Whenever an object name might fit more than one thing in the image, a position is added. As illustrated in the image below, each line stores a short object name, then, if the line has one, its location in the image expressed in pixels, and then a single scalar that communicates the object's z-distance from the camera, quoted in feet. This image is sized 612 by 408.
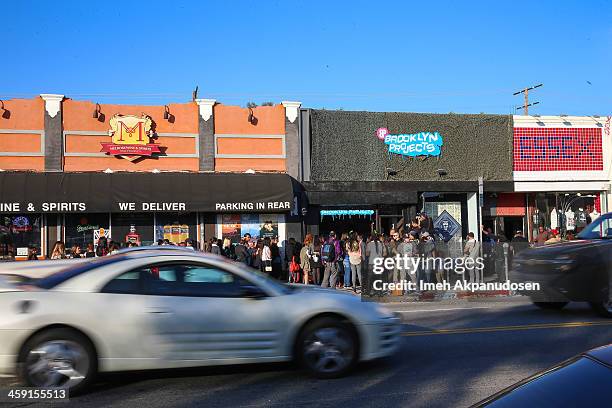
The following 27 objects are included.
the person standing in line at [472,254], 46.96
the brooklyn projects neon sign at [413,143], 75.46
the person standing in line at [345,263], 59.00
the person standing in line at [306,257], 59.11
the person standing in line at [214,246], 57.11
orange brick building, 62.44
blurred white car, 19.13
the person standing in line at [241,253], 60.13
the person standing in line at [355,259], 57.41
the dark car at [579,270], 35.55
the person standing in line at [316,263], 59.62
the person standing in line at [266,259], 60.64
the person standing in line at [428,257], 47.73
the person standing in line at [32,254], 55.26
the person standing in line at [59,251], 52.06
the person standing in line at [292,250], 62.80
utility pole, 160.38
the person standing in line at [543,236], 58.90
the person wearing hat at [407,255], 47.32
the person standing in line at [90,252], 52.75
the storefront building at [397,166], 72.79
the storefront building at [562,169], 79.82
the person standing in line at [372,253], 49.49
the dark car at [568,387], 7.20
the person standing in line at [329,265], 58.34
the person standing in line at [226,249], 61.31
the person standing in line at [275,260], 61.98
